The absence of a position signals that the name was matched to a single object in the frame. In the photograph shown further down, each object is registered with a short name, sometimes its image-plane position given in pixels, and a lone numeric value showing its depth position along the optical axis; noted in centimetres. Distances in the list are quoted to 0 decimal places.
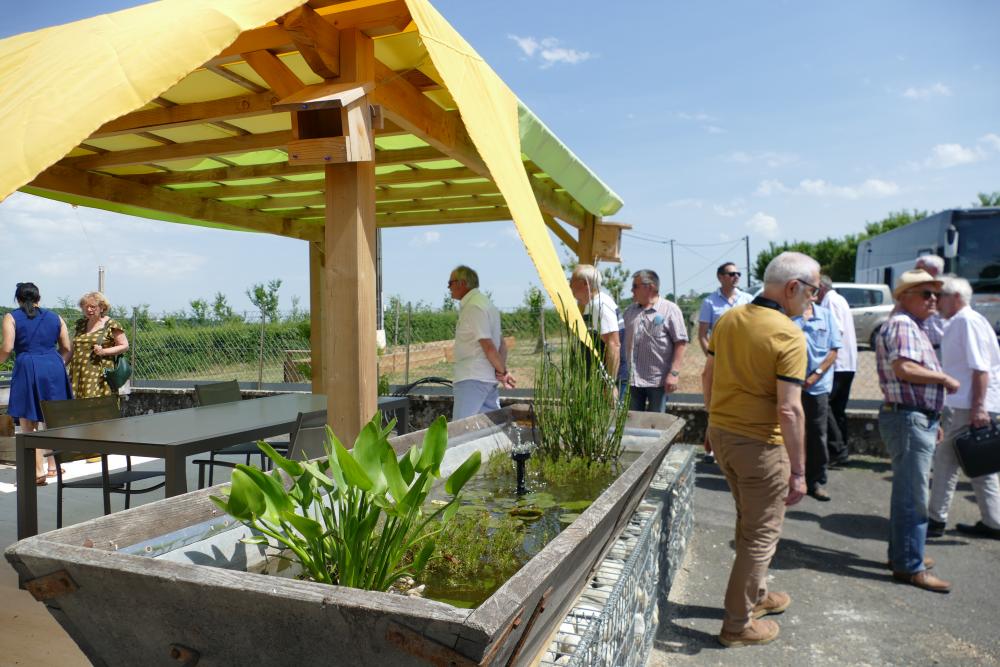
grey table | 302
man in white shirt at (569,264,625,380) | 396
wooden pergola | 253
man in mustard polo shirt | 259
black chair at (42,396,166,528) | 354
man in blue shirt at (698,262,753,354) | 521
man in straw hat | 333
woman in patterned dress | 538
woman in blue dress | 494
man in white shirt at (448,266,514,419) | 402
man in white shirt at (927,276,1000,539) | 377
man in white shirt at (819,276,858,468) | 513
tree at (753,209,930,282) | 3859
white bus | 1067
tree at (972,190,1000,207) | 3712
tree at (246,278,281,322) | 1909
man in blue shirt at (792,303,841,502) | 448
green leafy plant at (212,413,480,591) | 133
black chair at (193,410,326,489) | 298
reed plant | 325
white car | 1455
